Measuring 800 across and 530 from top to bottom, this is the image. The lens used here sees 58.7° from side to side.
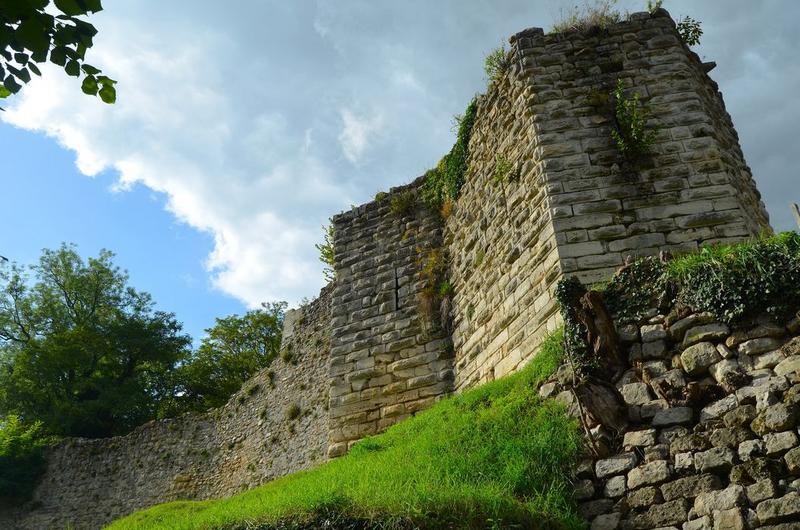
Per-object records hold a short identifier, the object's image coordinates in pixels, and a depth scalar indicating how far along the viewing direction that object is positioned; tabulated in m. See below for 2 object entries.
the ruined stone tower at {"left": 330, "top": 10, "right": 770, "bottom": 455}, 8.16
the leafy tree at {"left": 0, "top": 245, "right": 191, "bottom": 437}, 24.16
